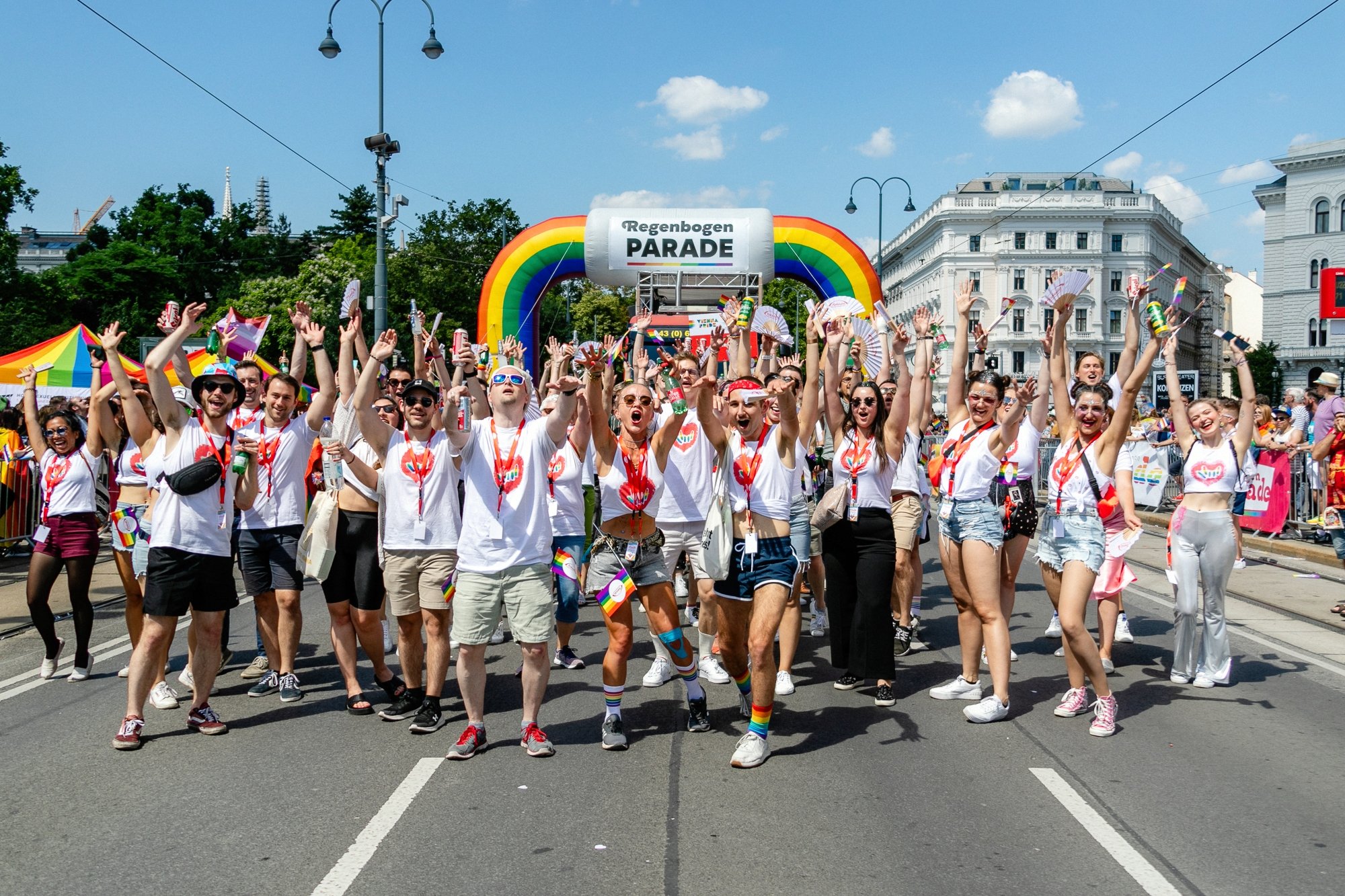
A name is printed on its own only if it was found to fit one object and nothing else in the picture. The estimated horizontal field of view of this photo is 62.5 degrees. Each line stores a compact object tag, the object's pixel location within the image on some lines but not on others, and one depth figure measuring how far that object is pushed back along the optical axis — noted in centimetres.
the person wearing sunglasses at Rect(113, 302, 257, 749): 568
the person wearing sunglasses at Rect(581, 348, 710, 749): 566
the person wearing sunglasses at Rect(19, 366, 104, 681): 721
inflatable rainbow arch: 1923
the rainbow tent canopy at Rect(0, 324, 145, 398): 1431
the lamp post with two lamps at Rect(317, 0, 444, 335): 2000
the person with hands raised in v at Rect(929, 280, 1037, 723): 618
